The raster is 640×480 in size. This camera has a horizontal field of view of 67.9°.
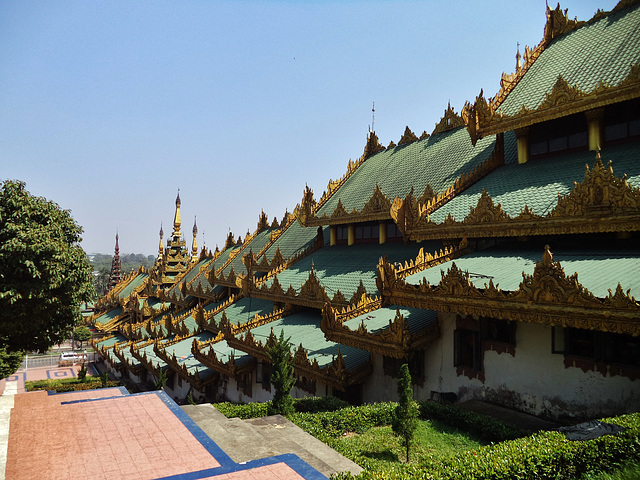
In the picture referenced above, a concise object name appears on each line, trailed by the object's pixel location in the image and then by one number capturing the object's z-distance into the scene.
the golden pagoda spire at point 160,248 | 59.36
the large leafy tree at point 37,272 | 13.97
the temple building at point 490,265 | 9.28
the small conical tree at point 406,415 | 8.69
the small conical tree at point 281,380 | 11.88
